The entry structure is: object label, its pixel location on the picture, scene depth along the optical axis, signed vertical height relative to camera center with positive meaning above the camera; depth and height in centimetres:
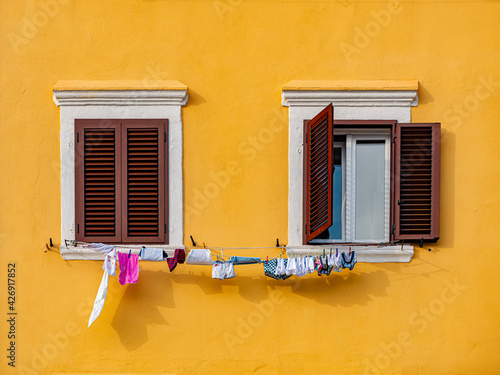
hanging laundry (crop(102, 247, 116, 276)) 518 -84
